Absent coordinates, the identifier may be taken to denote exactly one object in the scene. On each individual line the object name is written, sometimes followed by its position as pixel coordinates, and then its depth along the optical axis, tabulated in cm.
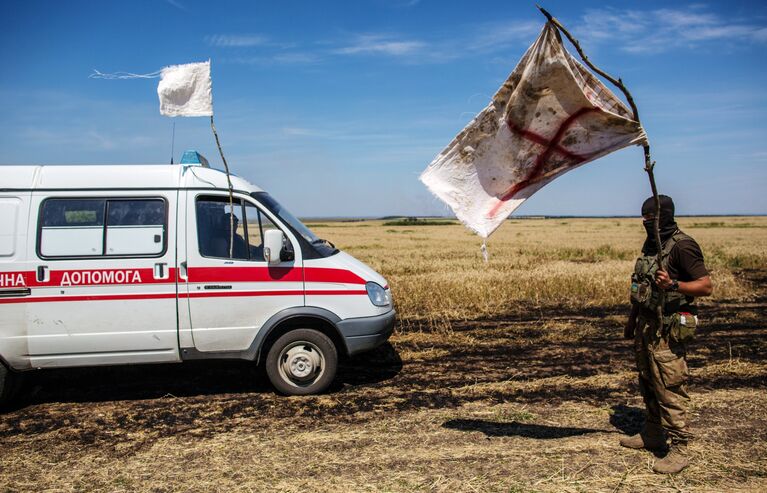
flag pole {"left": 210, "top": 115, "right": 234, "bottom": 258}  607
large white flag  346
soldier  427
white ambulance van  576
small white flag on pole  560
